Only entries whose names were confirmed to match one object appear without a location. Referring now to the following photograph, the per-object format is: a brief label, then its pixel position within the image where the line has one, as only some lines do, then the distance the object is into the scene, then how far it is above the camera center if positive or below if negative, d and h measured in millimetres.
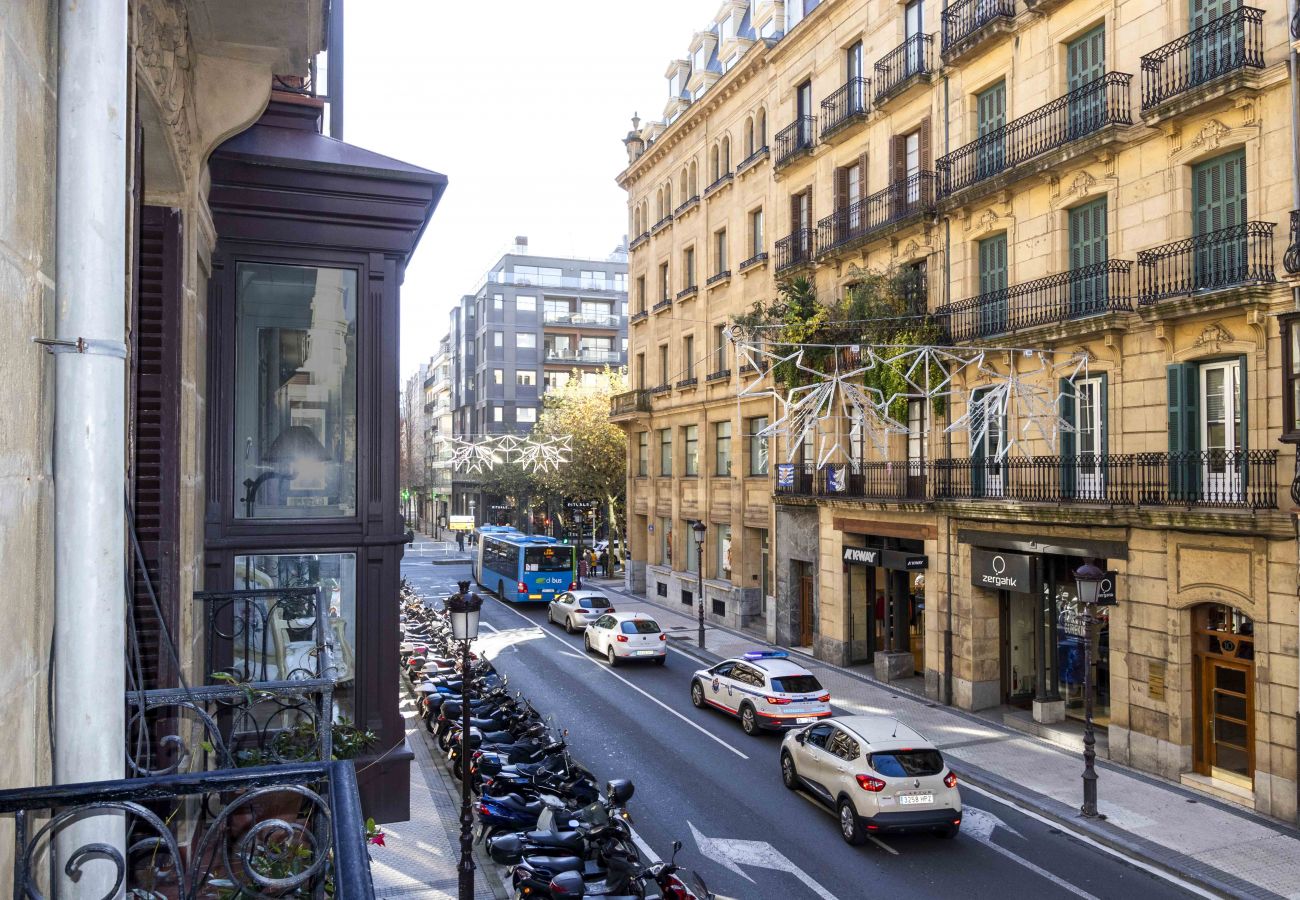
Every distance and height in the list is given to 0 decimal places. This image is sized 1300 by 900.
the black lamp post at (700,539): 30136 -2250
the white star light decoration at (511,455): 29056 +606
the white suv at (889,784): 13500 -4600
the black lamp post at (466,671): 11448 -2849
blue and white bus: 38469 -4104
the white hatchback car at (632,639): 26734 -4873
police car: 19391 -4741
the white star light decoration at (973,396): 18891 +1738
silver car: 32094 -4851
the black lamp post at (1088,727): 14805 -4105
